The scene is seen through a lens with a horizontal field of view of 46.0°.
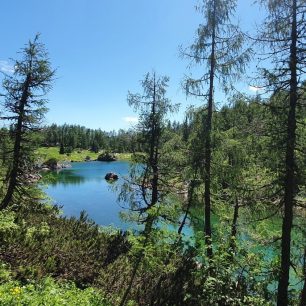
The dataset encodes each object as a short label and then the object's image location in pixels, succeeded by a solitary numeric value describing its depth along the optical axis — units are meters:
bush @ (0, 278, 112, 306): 7.49
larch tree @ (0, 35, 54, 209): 18.62
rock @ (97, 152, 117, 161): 139.62
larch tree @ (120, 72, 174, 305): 18.70
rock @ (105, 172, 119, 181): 72.56
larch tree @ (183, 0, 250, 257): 14.77
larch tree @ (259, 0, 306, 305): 10.94
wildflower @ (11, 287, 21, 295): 7.52
